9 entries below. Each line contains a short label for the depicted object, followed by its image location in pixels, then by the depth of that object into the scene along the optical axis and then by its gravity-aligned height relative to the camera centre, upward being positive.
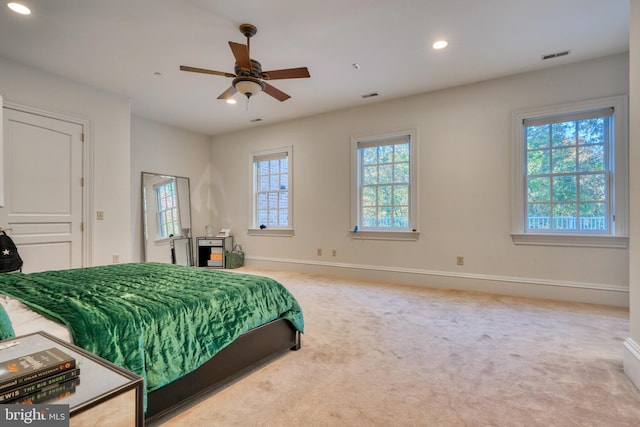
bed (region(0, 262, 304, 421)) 1.39 -0.53
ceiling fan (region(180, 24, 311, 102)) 2.74 +1.27
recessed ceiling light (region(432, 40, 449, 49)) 3.25 +1.76
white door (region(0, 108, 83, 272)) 3.54 +0.33
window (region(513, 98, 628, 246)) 3.48 +0.46
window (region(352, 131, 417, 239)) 4.68 +0.43
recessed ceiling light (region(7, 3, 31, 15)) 2.65 +1.78
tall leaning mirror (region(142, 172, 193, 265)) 5.56 -0.05
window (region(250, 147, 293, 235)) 5.84 +0.45
